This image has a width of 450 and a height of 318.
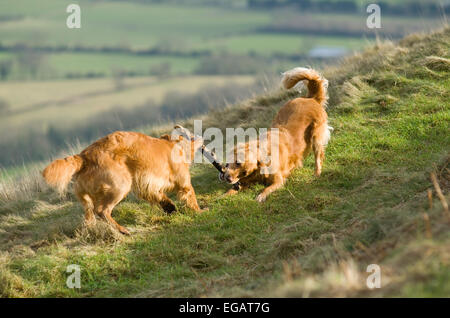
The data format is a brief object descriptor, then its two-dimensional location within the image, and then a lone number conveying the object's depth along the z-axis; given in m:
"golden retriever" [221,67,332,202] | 7.71
